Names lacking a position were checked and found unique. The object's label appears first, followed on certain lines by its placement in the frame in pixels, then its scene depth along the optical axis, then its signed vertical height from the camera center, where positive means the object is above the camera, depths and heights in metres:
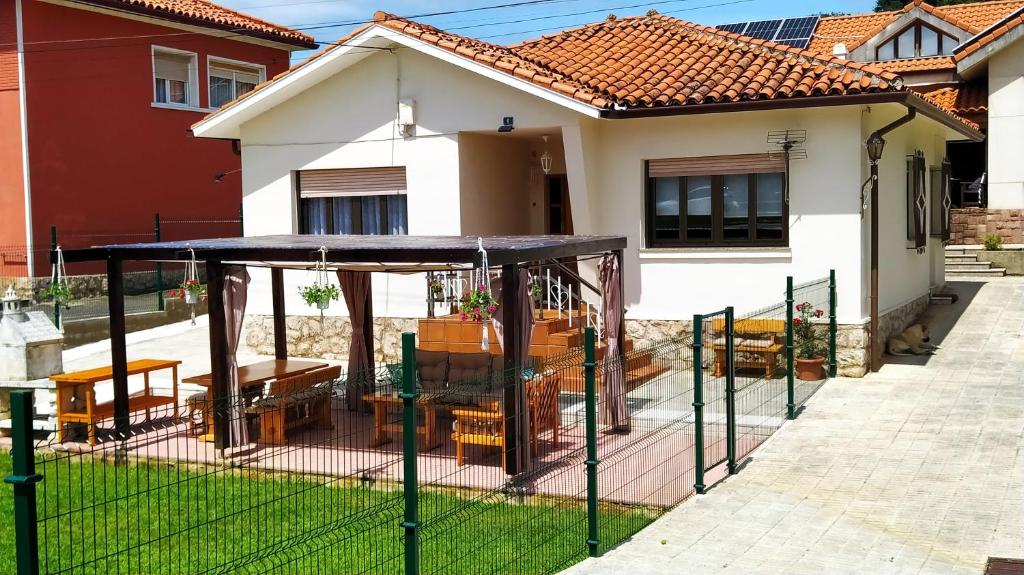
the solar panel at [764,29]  30.42 +6.13
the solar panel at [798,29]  29.73 +6.00
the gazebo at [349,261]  9.64 -0.19
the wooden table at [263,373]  11.48 -1.47
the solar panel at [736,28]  32.03 +6.46
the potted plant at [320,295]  10.35 -0.50
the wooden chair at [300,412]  10.81 -1.82
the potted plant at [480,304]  9.70 -0.60
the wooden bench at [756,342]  13.30 -1.46
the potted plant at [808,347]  13.92 -1.55
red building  21.30 +3.04
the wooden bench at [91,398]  11.23 -1.66
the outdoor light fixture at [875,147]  14.20 +1.14
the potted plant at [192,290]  11.90 -0.49
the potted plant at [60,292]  13.26 -0.53
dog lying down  15.67 -1.72
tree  45.72 +10.40
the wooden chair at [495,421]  9.70 -1.72
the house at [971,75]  25.70 +4.08
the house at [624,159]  14.41 +1.21
